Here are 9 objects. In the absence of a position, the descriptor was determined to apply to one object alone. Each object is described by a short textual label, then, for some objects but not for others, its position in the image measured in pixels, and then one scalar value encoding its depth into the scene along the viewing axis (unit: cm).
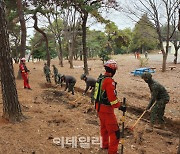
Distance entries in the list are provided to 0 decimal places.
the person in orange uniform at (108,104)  324
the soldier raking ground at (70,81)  800
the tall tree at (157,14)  1543
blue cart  1395
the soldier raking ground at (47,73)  1067
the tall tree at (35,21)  1372
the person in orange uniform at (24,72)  835
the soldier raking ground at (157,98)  469
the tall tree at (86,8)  1157
